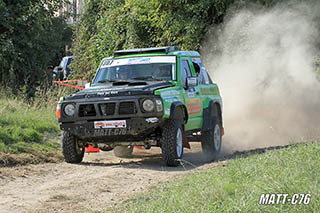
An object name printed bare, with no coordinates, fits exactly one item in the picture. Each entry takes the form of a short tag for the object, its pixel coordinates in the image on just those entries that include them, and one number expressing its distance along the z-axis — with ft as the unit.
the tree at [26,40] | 118.18
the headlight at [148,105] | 56.42
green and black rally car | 56.62
